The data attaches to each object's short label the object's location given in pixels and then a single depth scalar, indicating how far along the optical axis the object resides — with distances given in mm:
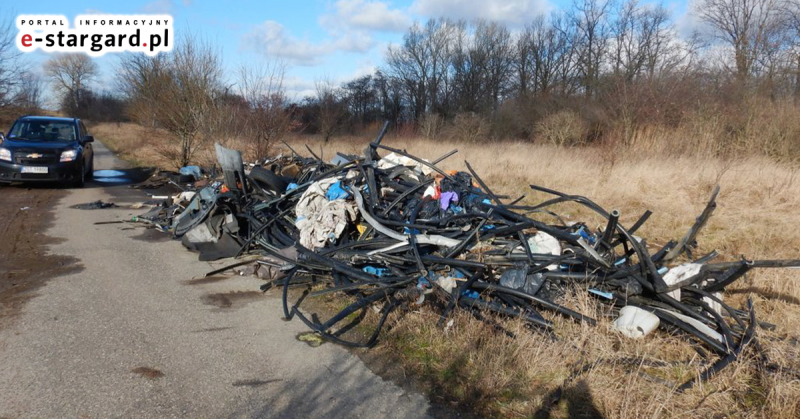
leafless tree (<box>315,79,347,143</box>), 32969
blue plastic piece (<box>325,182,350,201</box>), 6960
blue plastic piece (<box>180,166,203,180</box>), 12820
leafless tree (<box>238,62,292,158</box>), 16219
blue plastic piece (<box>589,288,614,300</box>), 4418
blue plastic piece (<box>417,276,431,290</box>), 4794
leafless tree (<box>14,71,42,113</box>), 27511
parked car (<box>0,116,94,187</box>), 11742
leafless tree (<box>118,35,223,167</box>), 17062
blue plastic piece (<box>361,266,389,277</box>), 5401
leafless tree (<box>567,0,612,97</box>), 43244
